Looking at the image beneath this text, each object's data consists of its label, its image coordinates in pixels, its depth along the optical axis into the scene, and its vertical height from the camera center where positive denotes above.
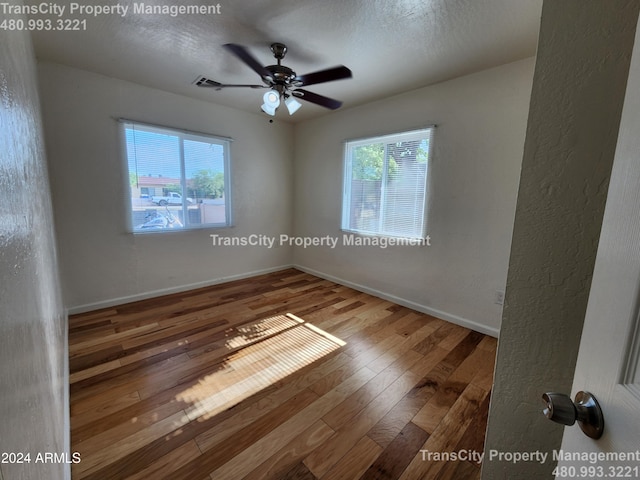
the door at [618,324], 0.38 -0.19
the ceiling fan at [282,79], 1.80 +0.91
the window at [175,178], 2.91 +0.23
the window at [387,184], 2.88 +0.22
